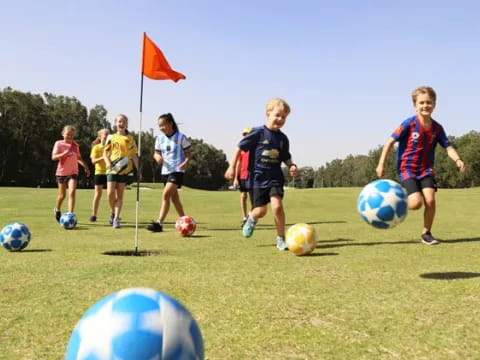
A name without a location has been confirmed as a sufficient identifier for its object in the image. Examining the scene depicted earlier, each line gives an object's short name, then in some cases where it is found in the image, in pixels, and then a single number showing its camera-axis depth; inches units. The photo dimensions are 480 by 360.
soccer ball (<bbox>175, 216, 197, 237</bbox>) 308.5
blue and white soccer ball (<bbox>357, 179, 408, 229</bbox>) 171.3
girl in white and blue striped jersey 346.9
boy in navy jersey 256.8
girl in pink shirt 404.5
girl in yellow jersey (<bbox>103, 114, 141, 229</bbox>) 387.5
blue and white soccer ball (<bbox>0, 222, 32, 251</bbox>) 241.8
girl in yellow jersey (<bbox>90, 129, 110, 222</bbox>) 425.7
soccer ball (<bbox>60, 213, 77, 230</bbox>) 356.2
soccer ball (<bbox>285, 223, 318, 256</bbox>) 218.7
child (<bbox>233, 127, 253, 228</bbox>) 409.4
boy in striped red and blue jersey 265.6
